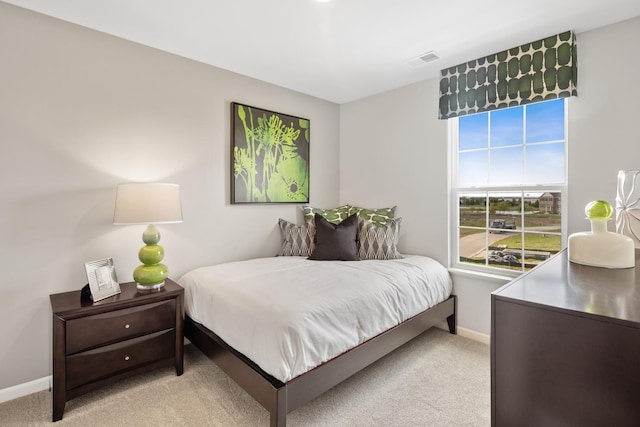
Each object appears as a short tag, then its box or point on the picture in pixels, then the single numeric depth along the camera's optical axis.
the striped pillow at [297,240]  3.15
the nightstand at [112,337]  1.77
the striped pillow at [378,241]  2.96
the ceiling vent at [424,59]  2.57
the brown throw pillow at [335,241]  2.90
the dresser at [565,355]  0.78
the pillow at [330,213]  3.38
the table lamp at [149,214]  2.05
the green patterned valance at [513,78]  2.24
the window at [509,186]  2.46
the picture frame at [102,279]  1.96
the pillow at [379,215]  3.25
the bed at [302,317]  1.57
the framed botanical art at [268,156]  2.96
